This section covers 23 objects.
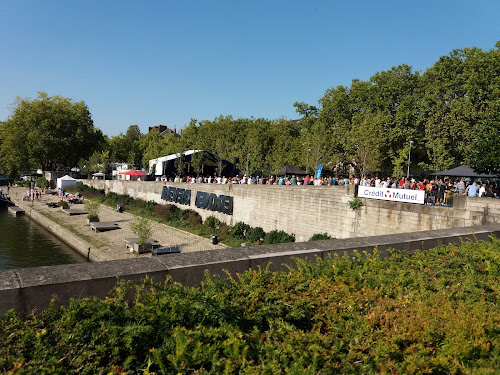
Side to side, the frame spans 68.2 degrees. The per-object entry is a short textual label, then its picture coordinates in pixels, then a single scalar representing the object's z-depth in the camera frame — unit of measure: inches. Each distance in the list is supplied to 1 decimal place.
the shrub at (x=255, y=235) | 963.0
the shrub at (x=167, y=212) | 1339.8
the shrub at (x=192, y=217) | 1220.0
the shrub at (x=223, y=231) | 1064.5
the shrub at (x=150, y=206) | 1497.3
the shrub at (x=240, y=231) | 1029.8
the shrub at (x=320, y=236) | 805.2
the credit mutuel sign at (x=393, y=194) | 647.1
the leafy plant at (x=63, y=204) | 1685.5
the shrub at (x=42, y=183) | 2699.3
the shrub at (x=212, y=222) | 1154.7
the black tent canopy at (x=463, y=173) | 901.8
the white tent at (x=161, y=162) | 1936.8
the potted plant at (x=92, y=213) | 1305.6
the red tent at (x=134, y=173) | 1939.0
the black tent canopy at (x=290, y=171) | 1380.3
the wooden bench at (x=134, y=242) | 904.9
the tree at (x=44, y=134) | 2677.2
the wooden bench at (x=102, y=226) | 1154.0
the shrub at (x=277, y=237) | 890.7
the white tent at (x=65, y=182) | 2434.8
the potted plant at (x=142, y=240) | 872.9
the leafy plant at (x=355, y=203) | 743.7
